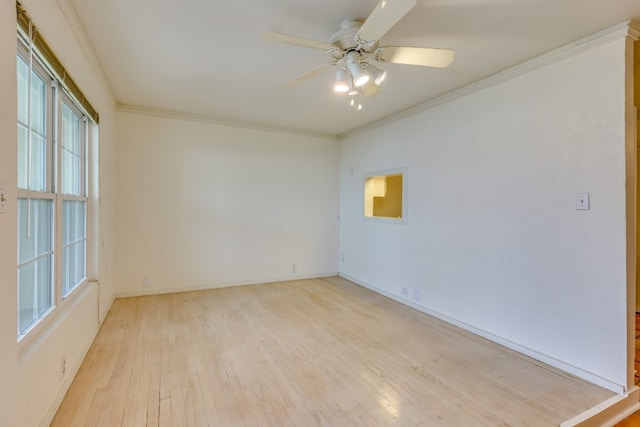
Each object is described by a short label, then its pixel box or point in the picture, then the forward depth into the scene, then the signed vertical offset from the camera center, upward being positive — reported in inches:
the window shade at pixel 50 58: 56.0 +32.6
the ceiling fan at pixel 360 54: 71.3 +39.3
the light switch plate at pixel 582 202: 88.7 +3.3
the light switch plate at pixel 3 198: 48.2 +0.5
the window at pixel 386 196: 157.5 +7.6
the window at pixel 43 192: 64.5 +2.3
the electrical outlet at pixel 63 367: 76.5 -41.6
